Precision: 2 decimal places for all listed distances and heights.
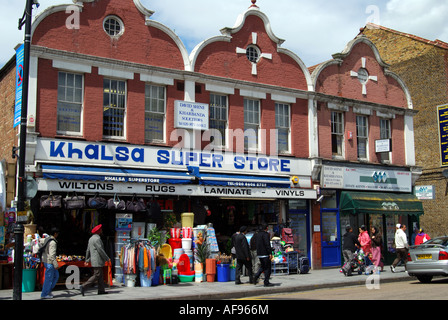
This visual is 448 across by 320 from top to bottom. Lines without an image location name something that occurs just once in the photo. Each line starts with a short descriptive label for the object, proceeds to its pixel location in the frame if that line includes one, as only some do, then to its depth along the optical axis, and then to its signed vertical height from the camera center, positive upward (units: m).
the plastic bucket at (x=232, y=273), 16.28 -1.73
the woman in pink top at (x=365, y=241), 18.41 -0.84
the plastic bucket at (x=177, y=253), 15.98 -1.04
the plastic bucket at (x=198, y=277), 15.91 -1.79
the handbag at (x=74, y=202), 14.66 +0.56
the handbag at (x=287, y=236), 19.05 -0.63
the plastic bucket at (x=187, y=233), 16.42 -0.42
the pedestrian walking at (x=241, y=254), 14.95 -1.02
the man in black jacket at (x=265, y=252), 14.55 -0.94
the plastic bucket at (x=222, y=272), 16.03 -1.65
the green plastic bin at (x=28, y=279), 13.44 -1.53
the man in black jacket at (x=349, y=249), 17.58 -1.07
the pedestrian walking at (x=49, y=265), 12.46 -1.09
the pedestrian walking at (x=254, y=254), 15.19 -1.11
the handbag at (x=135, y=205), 15.69 +0.49
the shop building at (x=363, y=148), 21.23 +3.17
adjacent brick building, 28.95 +6.84
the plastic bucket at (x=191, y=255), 16.09 -1.13
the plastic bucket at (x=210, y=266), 15.91 -1.45
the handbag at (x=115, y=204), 15.29 +0.51
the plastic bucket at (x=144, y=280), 14.60 -1.72
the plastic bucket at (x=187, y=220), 16.84 +0.00
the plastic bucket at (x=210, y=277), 15.96 -1.80
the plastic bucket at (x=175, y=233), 16.50 -0.42
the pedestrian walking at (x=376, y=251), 18.47 -1.20
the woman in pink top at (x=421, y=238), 19.91 -0.79
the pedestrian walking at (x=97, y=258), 12.98 -0.97
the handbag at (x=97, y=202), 14.96 +0.56
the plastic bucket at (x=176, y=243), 16.41 -0.74
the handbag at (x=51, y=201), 14.38 +0.58
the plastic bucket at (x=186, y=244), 16.17 -0.76
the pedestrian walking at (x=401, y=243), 18.98 -0.94
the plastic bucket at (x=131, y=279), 14.56 -1.68
